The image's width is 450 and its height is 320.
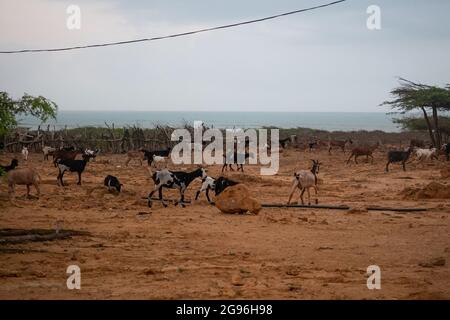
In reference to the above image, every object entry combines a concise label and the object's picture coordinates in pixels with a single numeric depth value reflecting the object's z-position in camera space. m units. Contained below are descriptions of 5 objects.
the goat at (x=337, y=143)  36.62
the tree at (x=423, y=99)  31.03
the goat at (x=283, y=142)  39.41
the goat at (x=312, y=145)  37.75
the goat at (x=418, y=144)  35.72
